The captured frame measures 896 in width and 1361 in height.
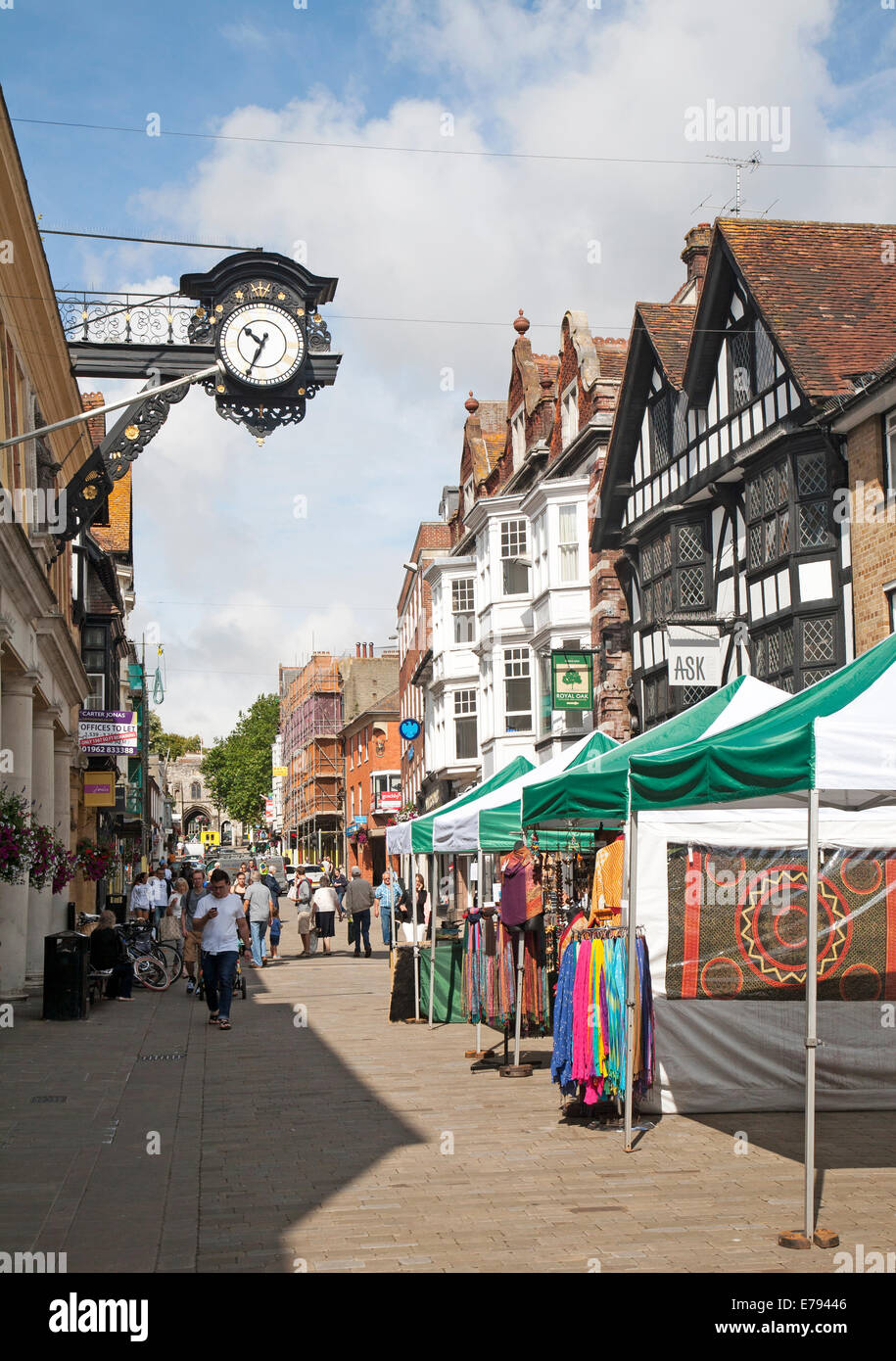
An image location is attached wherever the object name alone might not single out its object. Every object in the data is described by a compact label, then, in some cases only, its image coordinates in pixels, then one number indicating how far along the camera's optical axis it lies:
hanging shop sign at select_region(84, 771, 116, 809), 33.06
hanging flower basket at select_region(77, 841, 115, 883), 20.92
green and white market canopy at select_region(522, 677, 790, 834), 10.53
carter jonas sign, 28.97
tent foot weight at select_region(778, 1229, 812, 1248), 6.71
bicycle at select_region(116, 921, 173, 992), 23.09
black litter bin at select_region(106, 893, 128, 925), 31.90
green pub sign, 33.31
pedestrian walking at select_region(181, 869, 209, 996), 23.09
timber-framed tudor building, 23.03
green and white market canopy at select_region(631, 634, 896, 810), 7.10
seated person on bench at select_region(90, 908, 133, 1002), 20.69
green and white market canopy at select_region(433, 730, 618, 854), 14.47
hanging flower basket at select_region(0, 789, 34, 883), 15.15
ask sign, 26.33
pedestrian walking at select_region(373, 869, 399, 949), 28.16
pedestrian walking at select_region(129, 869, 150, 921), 29.14
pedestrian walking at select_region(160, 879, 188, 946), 26.70
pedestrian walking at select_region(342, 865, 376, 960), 29.89
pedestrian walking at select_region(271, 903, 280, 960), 31.93
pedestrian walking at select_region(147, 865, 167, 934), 30.27
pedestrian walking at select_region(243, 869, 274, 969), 27.38
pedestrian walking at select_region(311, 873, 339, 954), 32.12
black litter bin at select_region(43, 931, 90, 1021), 18.00
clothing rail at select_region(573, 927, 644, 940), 10.30
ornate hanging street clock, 22.11
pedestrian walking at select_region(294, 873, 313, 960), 32.47
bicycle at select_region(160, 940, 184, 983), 24.16
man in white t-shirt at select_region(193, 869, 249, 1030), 17.25
